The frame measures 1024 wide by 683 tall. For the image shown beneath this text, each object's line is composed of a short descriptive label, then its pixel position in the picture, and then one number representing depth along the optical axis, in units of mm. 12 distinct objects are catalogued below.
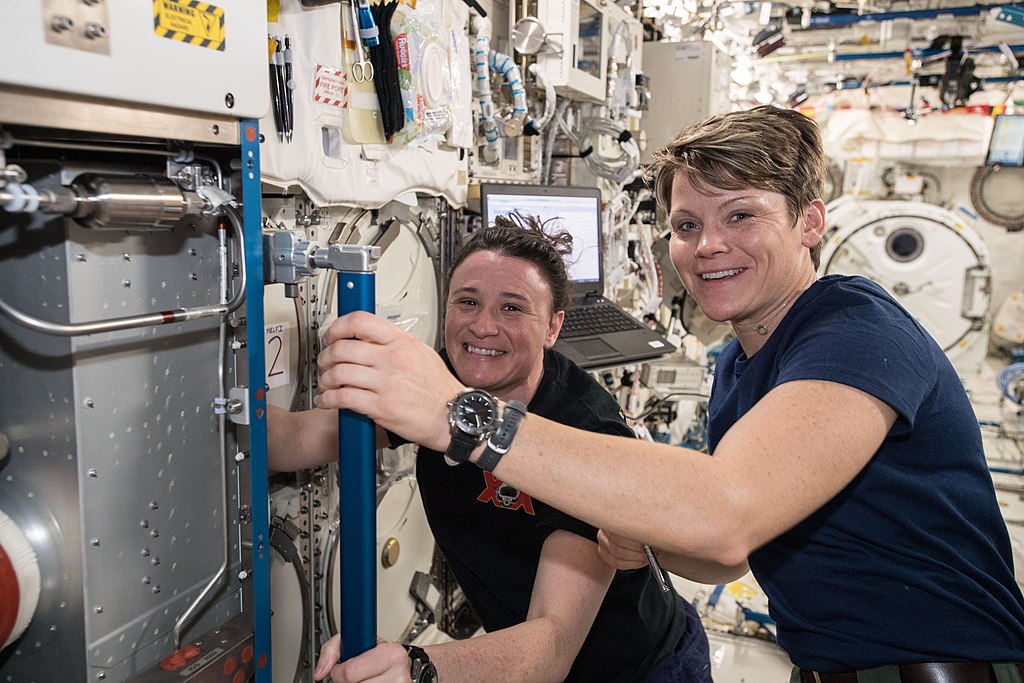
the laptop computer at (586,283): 2855
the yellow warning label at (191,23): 966
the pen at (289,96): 1801
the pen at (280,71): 1782
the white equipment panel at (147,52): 828
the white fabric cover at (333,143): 1834
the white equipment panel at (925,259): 7445
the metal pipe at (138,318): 934
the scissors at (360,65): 1983
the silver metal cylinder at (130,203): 989
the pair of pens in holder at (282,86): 1781
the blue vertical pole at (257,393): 1166
